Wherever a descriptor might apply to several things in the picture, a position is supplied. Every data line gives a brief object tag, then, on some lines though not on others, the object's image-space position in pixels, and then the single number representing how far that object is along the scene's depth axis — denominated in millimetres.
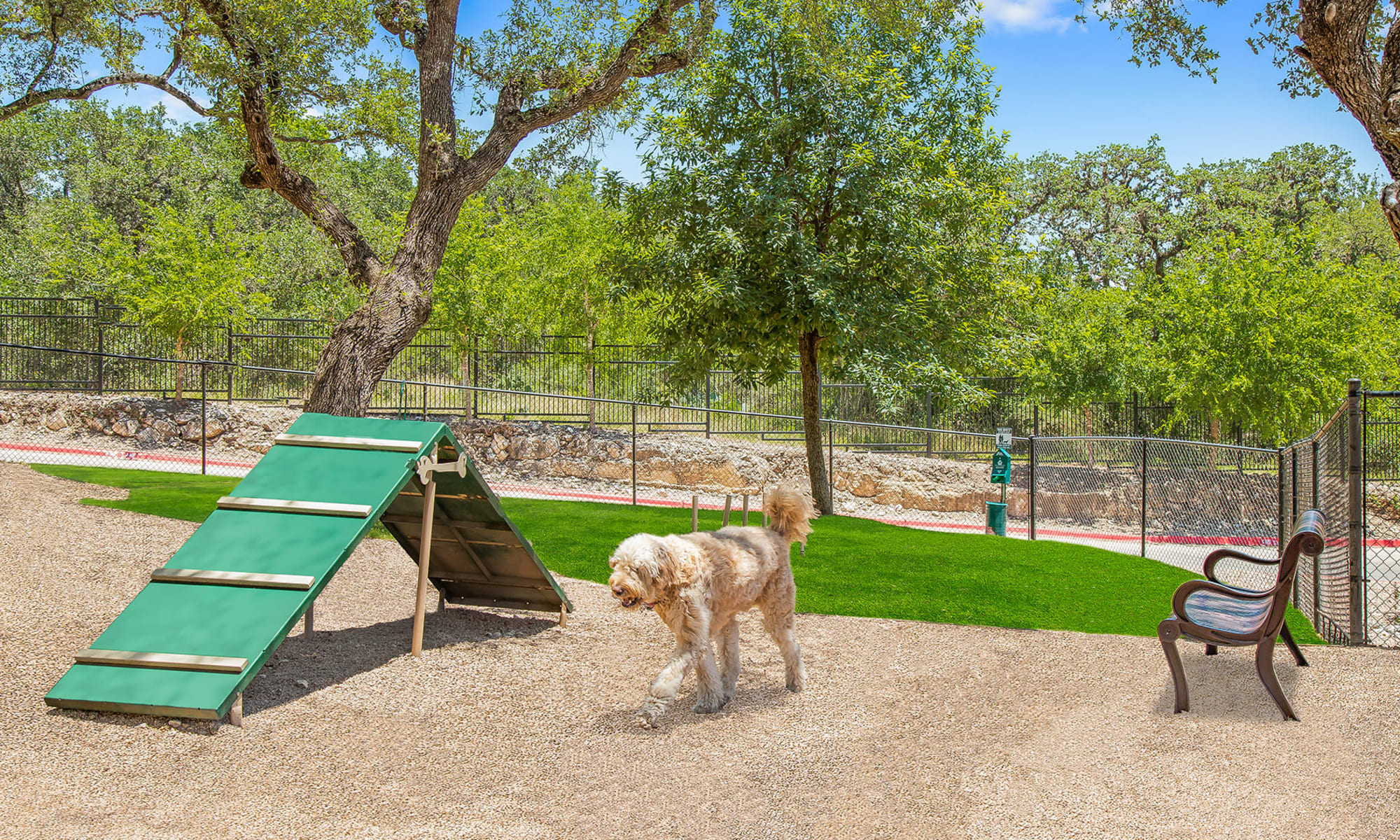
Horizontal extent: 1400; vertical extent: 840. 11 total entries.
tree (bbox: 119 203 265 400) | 22422
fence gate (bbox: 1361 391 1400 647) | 11211
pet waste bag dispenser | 14703
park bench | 5375
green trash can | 15859
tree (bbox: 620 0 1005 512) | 14328
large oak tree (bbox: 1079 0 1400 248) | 6938
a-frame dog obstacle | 5008
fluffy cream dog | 5082
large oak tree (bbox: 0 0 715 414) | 12000
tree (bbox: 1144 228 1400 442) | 21547
